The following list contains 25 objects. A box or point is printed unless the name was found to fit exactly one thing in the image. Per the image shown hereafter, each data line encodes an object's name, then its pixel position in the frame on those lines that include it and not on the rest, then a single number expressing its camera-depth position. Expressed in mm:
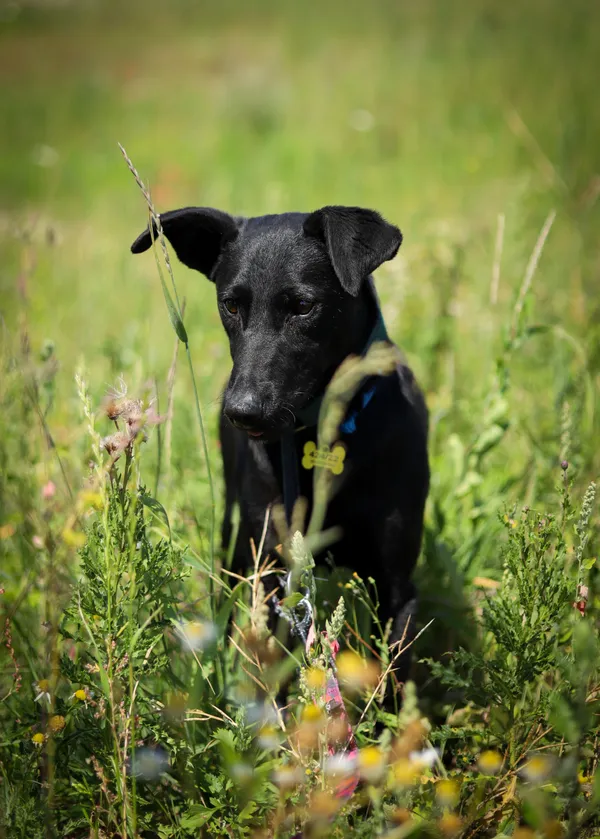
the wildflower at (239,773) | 1364
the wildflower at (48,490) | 1707
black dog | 1617
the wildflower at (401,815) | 1399
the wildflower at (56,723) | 1459
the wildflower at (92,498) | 1432
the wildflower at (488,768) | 1497
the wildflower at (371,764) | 1327
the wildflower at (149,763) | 1470
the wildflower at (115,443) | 1420
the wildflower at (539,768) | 1385
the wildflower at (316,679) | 1390
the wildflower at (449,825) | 1377
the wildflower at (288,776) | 1381
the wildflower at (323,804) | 1344
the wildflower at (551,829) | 1345
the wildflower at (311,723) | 1371
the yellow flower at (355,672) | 1394
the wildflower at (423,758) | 1354
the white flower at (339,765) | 1393
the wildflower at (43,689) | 1476
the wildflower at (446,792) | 1357
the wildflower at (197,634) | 1487
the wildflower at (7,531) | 1801
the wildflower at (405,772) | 1332
